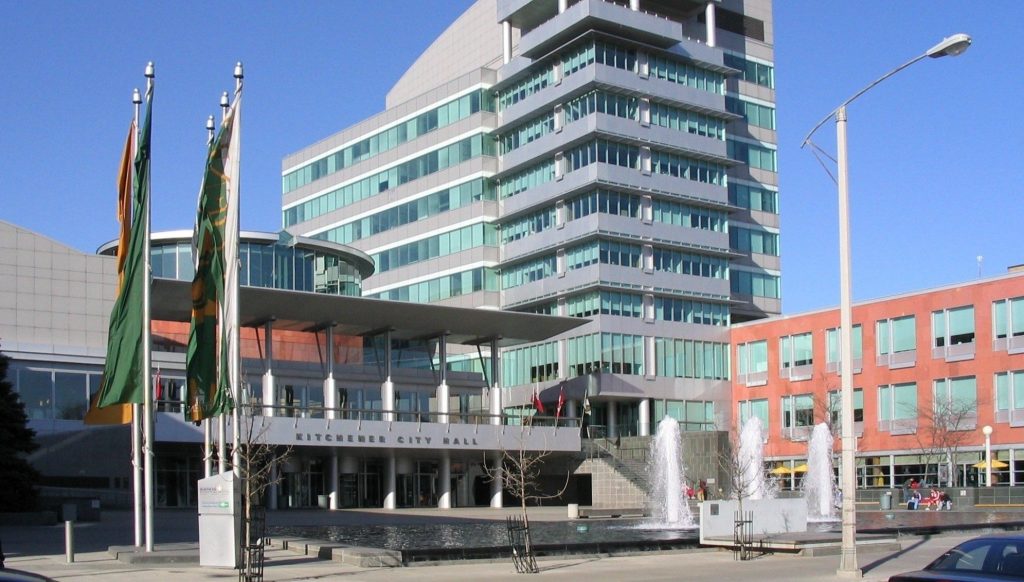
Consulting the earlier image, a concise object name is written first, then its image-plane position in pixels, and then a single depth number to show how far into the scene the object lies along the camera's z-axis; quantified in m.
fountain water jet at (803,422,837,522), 54.03
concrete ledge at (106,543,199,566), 25.72
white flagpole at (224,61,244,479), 25.27
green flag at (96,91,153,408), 27.47
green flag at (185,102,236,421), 26.55
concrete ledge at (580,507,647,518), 52.96
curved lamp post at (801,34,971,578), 23.20
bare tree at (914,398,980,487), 68.69
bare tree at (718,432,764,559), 28.55
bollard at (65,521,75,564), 26.14
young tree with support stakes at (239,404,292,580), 20.98
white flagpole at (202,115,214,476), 29.48
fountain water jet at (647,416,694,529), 48.03
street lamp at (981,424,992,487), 61.07
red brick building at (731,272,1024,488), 68.69
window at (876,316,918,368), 74.19
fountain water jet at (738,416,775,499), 55.09
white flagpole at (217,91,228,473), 25.77
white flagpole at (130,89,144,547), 27.30
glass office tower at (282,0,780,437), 83.00
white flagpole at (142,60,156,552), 26.84
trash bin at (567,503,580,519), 50.91
